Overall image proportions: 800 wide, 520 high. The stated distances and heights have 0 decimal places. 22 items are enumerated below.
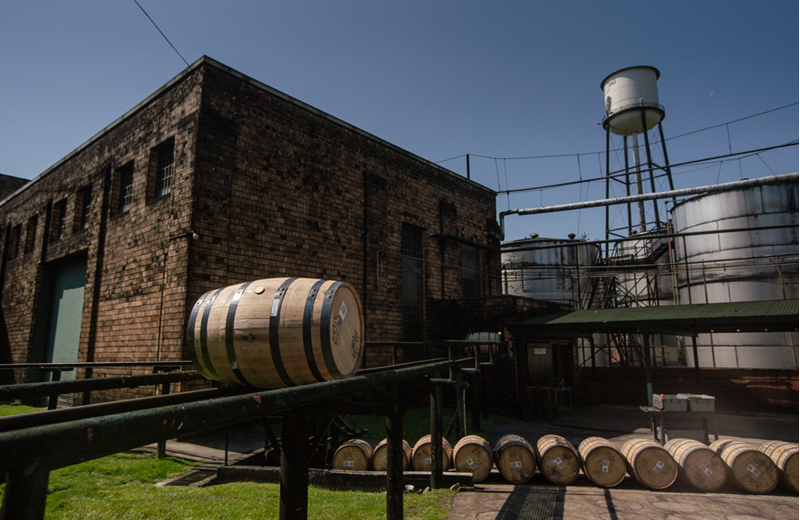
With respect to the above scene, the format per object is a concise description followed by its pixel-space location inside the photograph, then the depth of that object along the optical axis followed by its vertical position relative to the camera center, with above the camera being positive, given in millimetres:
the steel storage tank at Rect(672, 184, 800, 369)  15539 +2691
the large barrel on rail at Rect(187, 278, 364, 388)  3271 +28
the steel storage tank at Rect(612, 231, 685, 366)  21219 +2741
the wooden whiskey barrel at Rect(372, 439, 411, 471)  6648 -1705
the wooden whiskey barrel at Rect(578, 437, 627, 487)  6457 -1792
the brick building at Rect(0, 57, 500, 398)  10242 +3174
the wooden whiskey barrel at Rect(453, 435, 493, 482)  6641 -1745
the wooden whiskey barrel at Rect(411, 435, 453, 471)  6824 -1742
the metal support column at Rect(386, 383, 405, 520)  4242 -1183
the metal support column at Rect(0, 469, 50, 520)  1205 -412
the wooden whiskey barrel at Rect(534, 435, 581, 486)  6570 -1800
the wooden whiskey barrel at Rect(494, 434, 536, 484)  6621 -1783
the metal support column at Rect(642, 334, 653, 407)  10011 -700
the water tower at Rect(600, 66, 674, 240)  22734 +11140
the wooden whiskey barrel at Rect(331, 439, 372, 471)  6641 -1711
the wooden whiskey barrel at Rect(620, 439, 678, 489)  6289 -1775
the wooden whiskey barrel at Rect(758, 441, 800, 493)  5386 -1428
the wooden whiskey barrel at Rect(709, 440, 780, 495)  5887 -1720
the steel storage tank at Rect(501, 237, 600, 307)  23875 +3488
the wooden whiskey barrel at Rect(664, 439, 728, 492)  6160 -1758
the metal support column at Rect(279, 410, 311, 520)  2879 -805
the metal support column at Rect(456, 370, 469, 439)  8320 -1258
